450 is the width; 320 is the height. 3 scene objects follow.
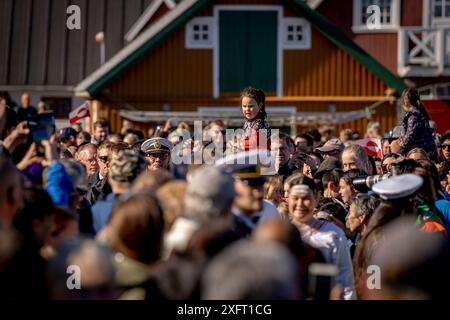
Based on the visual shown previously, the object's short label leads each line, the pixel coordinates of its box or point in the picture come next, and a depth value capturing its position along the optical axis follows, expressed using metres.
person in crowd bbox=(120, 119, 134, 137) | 18.35
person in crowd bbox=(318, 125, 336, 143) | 19.52
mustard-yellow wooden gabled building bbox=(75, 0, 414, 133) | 27.22
